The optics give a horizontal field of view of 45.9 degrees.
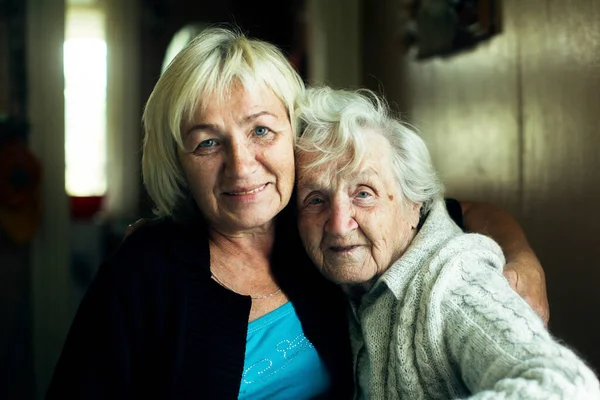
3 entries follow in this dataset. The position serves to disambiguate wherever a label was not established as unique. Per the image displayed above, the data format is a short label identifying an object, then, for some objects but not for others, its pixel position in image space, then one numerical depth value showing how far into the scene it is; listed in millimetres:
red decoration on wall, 3699
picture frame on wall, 2334
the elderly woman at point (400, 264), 1144
